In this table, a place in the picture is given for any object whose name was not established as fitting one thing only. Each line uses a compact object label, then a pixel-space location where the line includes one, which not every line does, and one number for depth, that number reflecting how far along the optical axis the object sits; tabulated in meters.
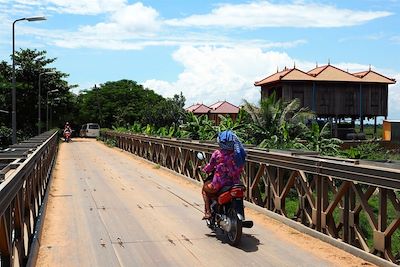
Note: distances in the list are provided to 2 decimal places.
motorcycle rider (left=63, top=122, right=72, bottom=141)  46.84
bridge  6.09
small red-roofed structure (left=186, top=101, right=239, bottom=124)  47.44
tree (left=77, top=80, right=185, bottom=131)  64.17
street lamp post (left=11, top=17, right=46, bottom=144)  26.17
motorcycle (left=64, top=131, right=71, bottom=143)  46.56
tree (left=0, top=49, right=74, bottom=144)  48.83
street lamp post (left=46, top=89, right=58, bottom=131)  49.78
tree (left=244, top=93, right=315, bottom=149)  17.88
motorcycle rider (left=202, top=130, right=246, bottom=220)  7.43
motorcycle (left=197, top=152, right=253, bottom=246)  7.04
